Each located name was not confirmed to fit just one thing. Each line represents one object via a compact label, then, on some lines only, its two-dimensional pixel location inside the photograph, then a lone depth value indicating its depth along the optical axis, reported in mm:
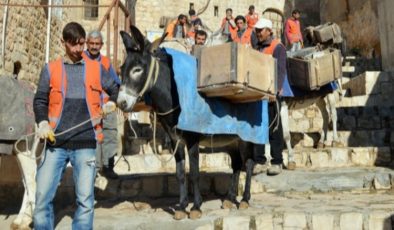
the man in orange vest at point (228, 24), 9348
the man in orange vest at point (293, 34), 9922
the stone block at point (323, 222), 4082
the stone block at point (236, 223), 4105
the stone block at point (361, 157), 7082
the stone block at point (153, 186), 5582
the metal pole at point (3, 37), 8008
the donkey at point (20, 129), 4121
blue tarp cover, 4113
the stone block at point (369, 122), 8867
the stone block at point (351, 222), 4074
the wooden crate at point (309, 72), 6528
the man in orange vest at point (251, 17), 10447
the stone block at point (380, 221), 4039
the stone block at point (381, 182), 5785
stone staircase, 4133
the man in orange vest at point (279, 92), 5461
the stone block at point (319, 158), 7062
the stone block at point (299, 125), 8970
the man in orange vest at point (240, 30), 7883
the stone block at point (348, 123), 9078
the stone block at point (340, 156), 7074
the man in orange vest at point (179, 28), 9000
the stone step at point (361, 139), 7773
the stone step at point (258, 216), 4082
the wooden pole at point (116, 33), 7905
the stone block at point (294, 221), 4141
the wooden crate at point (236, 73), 3912
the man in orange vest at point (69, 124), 3143
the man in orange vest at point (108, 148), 5208
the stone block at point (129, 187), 5527
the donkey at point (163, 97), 3957
